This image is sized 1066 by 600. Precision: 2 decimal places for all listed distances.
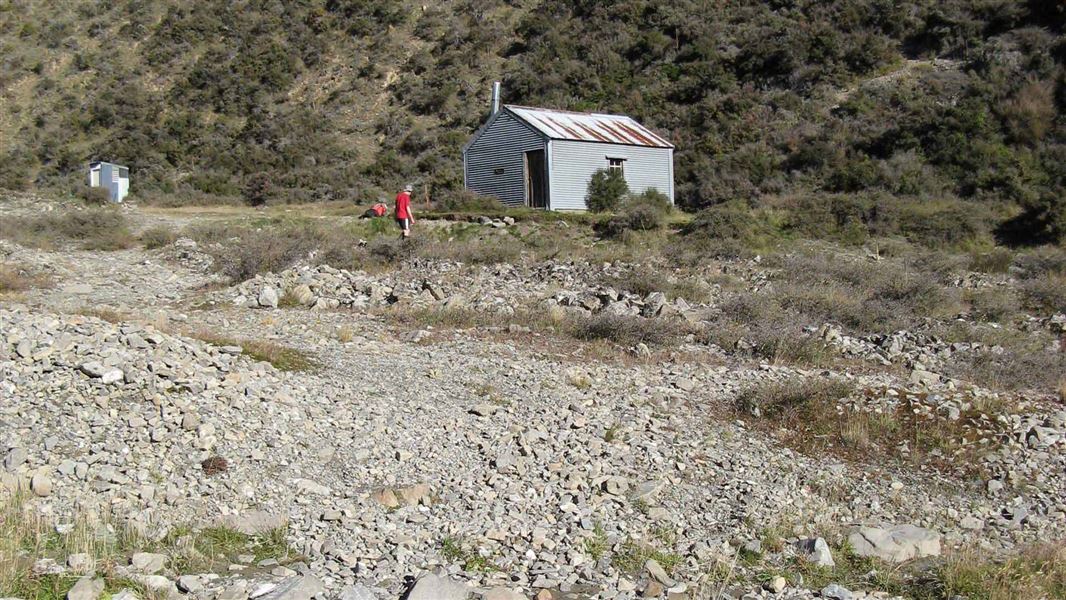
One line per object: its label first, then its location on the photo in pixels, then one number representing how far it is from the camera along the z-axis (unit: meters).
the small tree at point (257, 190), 34.28
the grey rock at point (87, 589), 4.47
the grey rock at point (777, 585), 5.16
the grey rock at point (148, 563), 4.85
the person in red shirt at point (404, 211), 20.42
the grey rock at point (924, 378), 9.25
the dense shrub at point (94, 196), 30.20
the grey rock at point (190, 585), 4.73
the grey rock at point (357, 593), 4.70
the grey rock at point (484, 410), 7.87
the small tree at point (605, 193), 27.83
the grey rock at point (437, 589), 4.73
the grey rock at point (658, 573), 5.18
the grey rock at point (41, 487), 5.79
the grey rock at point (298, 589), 4.65
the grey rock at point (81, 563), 4.76
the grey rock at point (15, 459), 6.05
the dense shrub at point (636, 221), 23.10
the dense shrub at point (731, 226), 21.41
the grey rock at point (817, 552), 5.45
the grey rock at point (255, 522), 5.57
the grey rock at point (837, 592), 5.04
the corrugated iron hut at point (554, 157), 27.59
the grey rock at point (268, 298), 13.16
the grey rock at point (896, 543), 5.64
